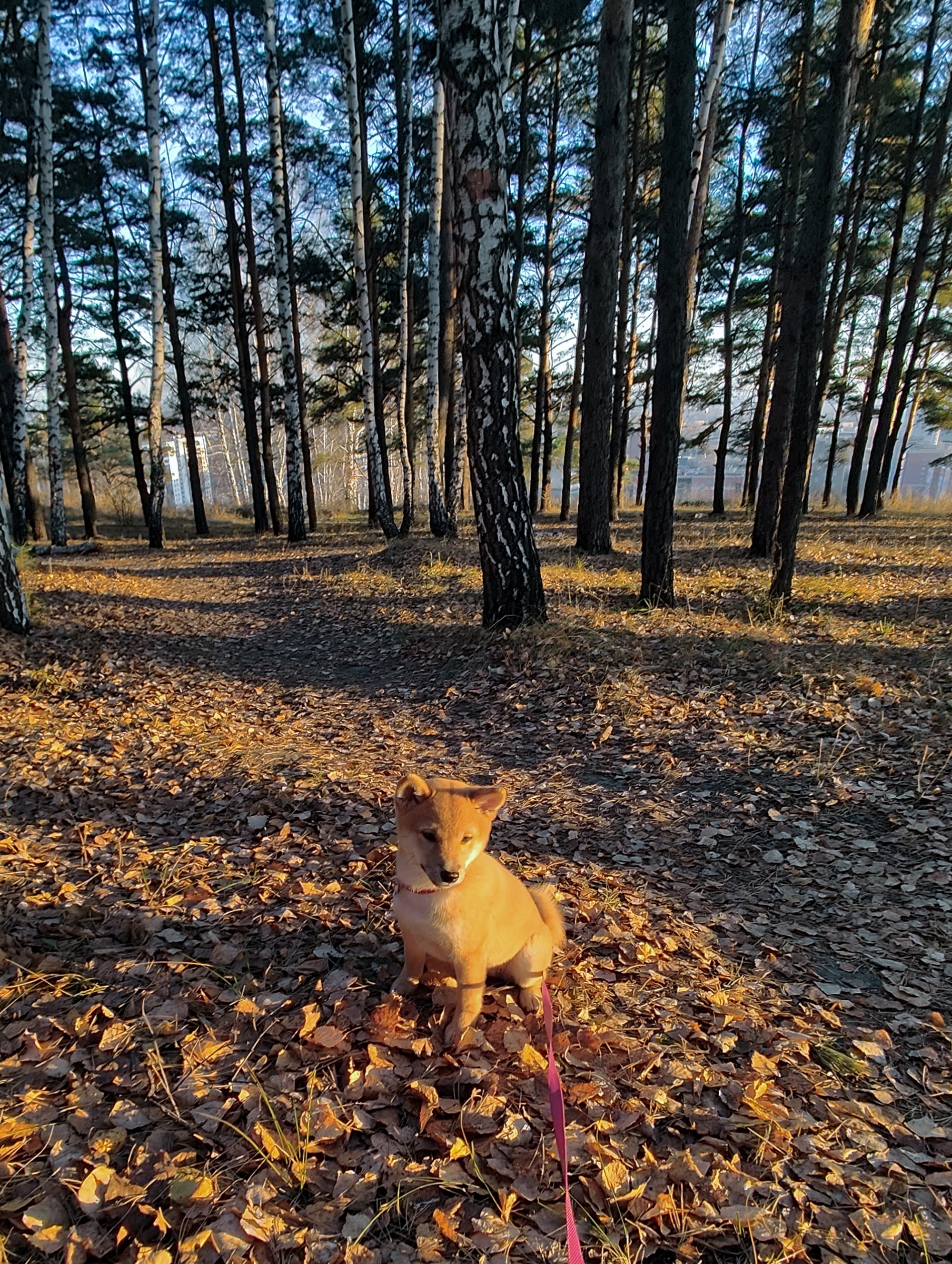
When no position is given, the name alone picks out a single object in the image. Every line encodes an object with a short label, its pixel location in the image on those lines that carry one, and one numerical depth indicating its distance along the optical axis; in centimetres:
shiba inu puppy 228
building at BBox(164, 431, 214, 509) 5891
